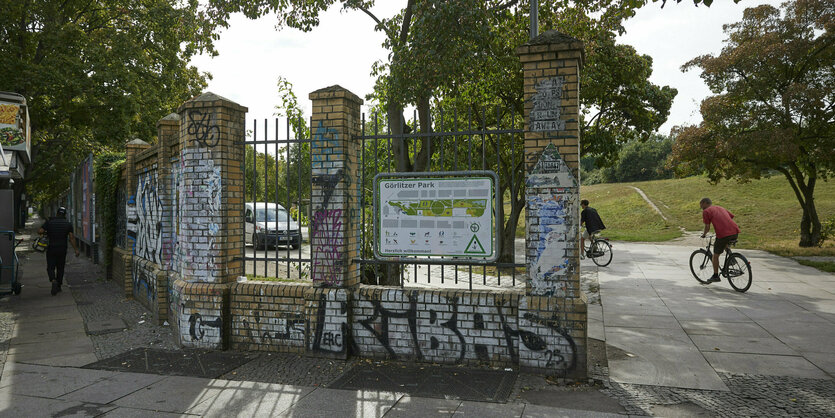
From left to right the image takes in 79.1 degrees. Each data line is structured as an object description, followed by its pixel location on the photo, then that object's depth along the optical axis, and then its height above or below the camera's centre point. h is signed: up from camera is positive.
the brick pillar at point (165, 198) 7.27 +0.16
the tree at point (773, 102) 15.34 +3.38
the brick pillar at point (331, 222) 5.46 -0.15
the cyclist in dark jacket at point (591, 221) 13.81 -0.36
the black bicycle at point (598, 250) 13.82 -1.17
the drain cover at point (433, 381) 4.44 -1.62
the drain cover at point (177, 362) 5.18 -1.65
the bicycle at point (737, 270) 9.38 -1.18
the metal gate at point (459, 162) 5.46 +0.90
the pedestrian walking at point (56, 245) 10.16 -0.73
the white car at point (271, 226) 16.27 -0.61
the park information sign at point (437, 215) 5.15 -0.07
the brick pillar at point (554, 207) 4.77 +0.01
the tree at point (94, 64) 17.16 +5.24
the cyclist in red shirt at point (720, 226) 9.45 -0.34
